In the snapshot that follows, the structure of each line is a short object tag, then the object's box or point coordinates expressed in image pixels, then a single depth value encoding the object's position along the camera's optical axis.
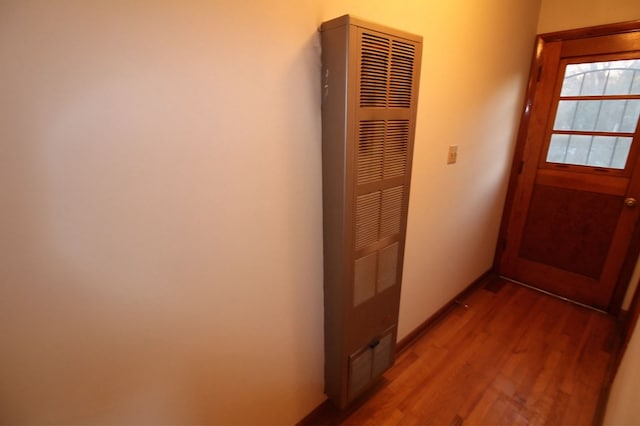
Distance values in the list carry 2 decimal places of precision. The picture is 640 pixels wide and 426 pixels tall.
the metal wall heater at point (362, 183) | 0.93
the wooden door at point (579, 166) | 1.99
